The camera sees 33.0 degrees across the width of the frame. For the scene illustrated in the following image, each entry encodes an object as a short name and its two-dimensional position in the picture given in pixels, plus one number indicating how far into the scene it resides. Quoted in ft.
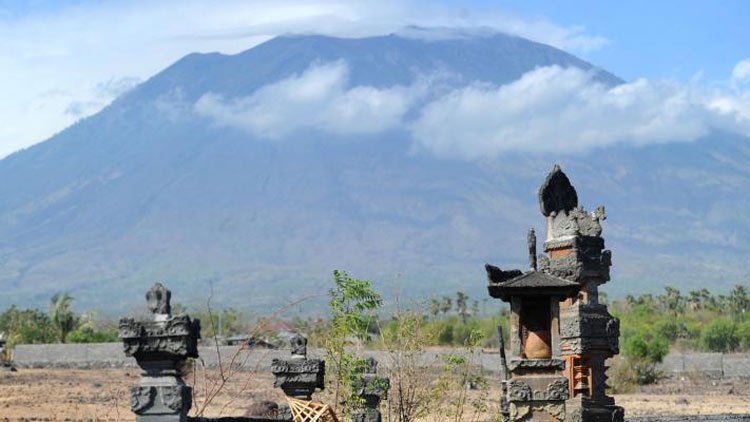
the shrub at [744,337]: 260.42
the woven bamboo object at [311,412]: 47.19
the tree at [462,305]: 364.38
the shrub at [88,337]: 250.57
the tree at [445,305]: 375.45
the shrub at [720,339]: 258.98
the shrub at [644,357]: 188.85
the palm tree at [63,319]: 271.69
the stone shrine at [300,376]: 52.24
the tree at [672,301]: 362.90
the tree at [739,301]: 354.06
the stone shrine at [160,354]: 39.96
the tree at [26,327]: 254.68
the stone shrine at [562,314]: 51.90
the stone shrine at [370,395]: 61.31
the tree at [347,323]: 61.26
